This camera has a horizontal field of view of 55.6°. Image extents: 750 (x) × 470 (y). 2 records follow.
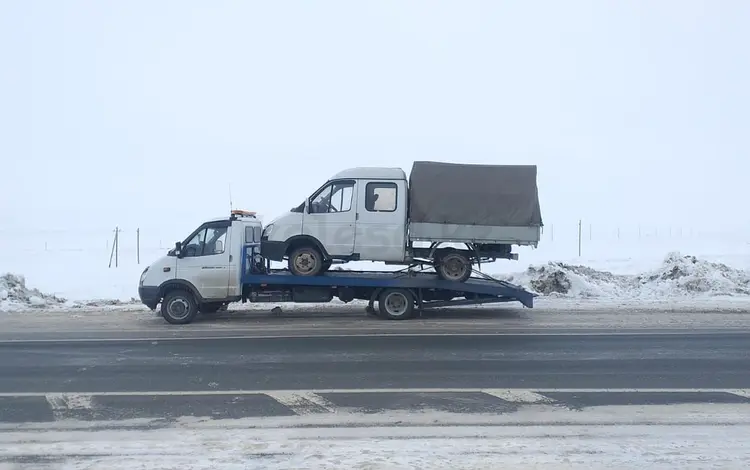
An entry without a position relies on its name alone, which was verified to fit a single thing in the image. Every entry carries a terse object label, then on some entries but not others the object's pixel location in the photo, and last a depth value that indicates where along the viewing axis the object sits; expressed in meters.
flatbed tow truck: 14.91
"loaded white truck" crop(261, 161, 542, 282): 15.02
